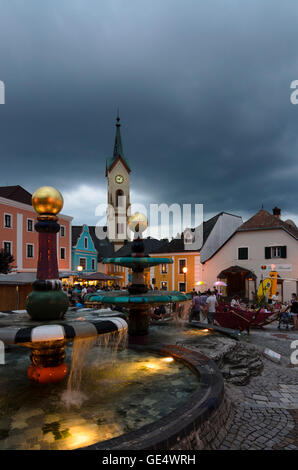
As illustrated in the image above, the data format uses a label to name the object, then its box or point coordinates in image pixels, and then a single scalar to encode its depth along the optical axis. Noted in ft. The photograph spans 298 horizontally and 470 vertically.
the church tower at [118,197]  184.55
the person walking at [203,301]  50.46
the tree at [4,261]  64.64
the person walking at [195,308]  49.95
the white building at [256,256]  86.28
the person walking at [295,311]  46.91
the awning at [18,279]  45.19
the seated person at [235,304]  57.82
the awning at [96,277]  76.20
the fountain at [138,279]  26.84
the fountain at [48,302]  15.65
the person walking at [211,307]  44.57
